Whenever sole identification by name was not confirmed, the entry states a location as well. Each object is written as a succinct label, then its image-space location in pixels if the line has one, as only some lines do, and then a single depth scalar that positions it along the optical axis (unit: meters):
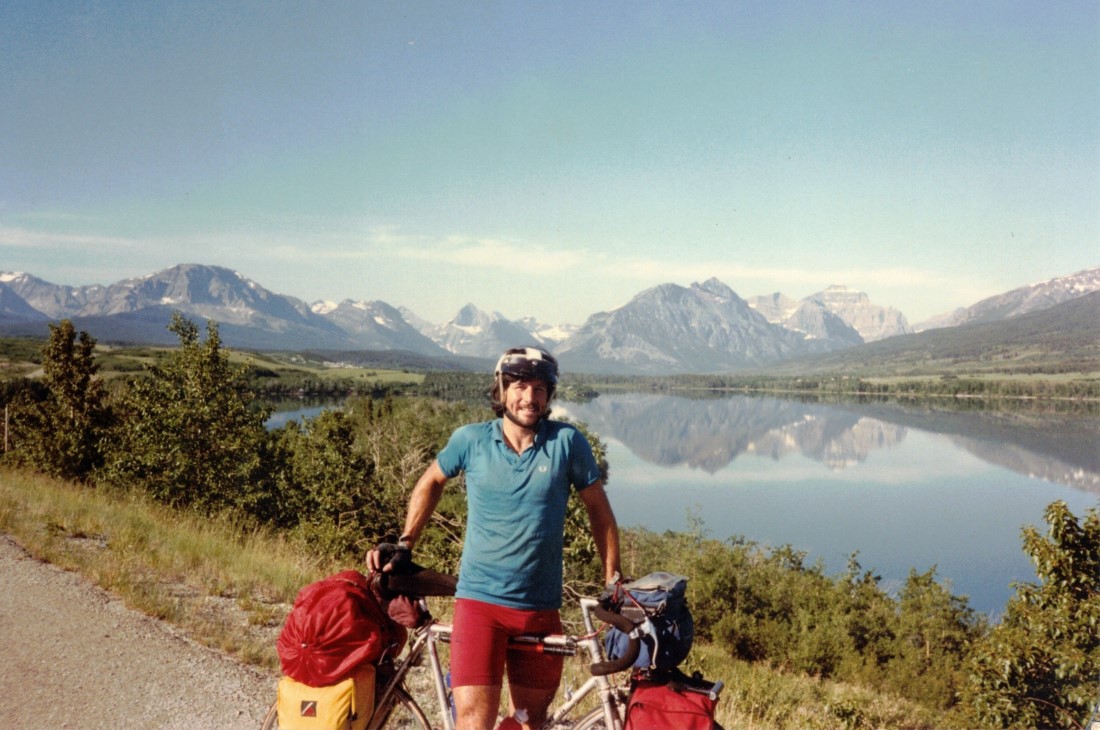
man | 2.70
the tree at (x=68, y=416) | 18.98
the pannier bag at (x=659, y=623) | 2.41
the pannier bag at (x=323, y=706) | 2.68
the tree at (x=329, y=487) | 17.35
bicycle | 2.41
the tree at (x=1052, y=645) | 10.94
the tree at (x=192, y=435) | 16.91
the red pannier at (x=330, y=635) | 2.71
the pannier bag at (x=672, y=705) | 2.29
